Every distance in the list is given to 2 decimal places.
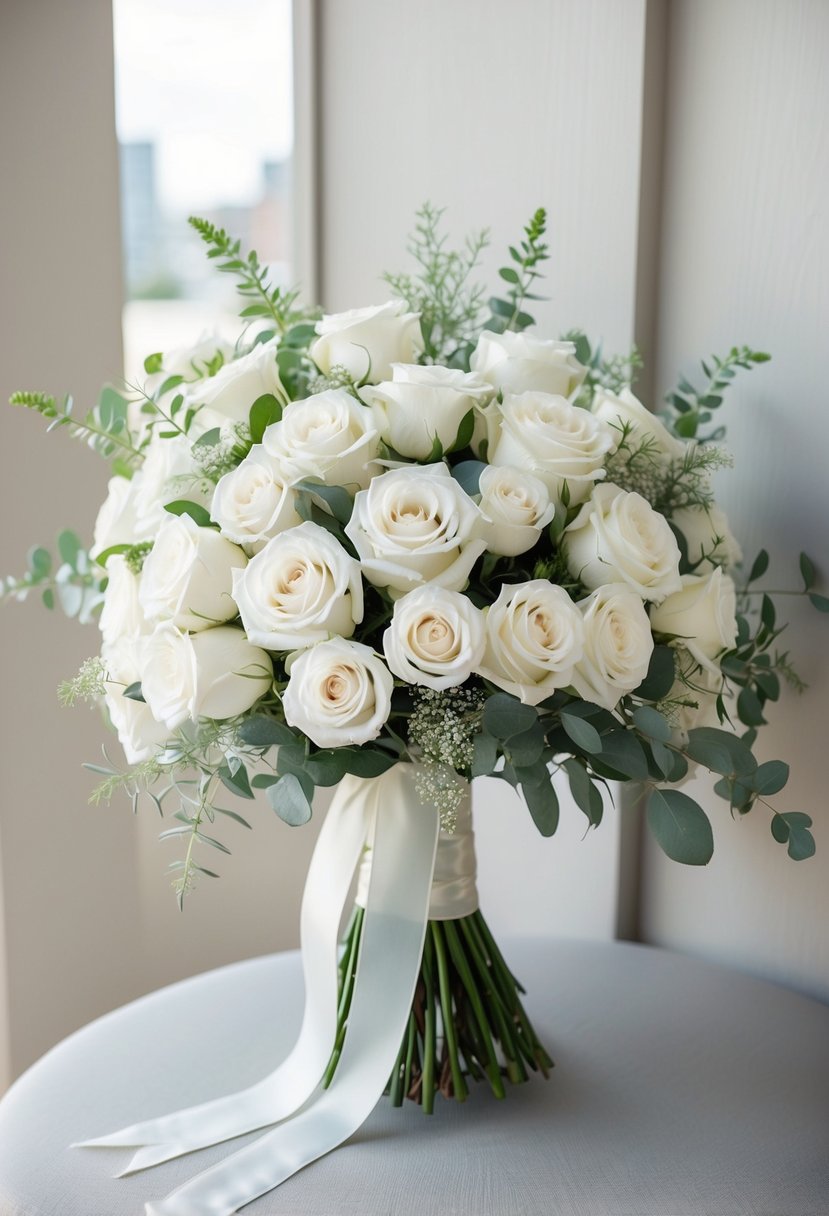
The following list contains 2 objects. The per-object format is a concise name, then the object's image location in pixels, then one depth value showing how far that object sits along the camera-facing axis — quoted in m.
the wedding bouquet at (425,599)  0.74
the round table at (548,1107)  0.82
